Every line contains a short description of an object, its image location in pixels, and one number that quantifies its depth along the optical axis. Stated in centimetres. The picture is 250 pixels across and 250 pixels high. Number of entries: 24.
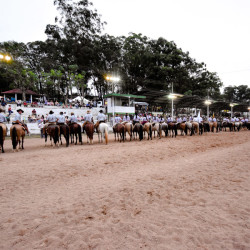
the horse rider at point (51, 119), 1052
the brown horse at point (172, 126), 1523
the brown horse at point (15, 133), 931
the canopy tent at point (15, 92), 3506
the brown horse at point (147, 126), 1386
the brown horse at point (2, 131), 898
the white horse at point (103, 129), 1150
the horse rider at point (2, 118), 934
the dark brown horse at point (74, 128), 1160
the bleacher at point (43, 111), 1978
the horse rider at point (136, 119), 1538
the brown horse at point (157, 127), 1438
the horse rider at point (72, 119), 1200
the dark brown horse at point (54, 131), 1036
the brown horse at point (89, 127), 1145
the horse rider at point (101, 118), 1192
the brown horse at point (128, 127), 1319
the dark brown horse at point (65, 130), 1077
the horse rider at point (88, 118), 1189
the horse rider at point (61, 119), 1089
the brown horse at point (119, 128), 1277
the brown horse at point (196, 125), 1697
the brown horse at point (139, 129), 1328
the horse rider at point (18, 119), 972
